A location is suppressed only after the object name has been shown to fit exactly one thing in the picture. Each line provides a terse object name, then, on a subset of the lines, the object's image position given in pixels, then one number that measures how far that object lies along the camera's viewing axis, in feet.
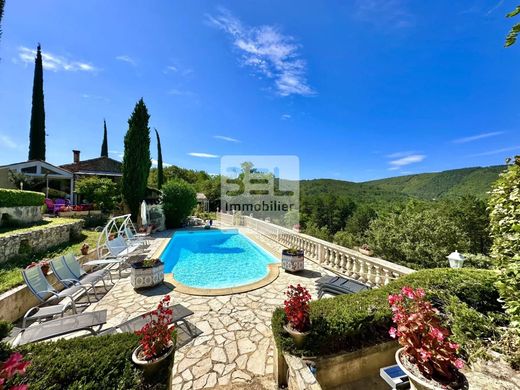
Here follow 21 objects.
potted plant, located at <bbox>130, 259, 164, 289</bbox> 17.98
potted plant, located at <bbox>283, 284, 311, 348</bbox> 8.66
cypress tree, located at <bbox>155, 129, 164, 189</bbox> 90.07
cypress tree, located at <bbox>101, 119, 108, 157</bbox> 102.06
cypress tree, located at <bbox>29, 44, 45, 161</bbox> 63.57
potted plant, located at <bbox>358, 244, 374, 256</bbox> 28.61
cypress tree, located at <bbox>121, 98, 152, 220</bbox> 48.80
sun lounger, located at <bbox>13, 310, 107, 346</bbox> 9.53
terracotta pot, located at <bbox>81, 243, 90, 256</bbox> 22.97
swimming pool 23.47
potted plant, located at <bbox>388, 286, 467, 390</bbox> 5.73
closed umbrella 47.78
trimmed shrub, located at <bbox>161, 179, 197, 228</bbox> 53.47
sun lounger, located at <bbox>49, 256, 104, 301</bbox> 15.60
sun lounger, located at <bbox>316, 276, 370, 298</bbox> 15.05
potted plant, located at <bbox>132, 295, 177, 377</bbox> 6.82
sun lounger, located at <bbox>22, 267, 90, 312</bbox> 13.33
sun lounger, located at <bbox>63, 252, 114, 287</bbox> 16.85
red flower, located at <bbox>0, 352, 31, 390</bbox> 3.54
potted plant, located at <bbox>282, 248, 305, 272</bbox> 22.56
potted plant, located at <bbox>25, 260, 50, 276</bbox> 16.48
